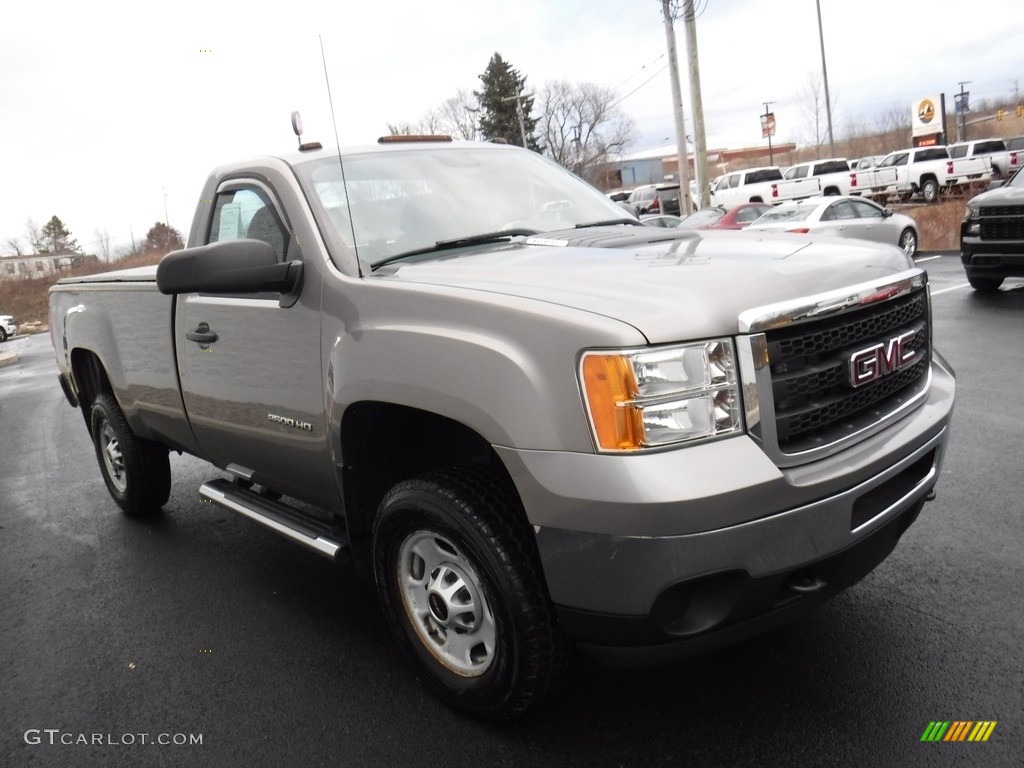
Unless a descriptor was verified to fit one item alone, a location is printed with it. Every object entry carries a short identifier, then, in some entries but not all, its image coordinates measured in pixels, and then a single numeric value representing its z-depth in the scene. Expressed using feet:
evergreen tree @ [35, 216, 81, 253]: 234.19
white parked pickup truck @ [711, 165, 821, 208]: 111.75
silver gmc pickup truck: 7.47
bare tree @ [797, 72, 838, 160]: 245.04
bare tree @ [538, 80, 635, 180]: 222.89
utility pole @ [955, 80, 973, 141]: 224.20
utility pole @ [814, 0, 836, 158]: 175.15
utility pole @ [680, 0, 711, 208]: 75.97
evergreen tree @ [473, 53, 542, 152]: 216.54
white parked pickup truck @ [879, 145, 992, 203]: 104.22
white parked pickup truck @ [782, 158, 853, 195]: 111.34
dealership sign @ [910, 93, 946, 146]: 160.86
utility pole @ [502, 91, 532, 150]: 196.70
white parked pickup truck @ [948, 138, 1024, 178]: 103.55
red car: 64.59
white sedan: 55.11
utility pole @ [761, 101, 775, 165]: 208.54
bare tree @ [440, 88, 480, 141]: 209.46
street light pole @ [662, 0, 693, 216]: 83.56
